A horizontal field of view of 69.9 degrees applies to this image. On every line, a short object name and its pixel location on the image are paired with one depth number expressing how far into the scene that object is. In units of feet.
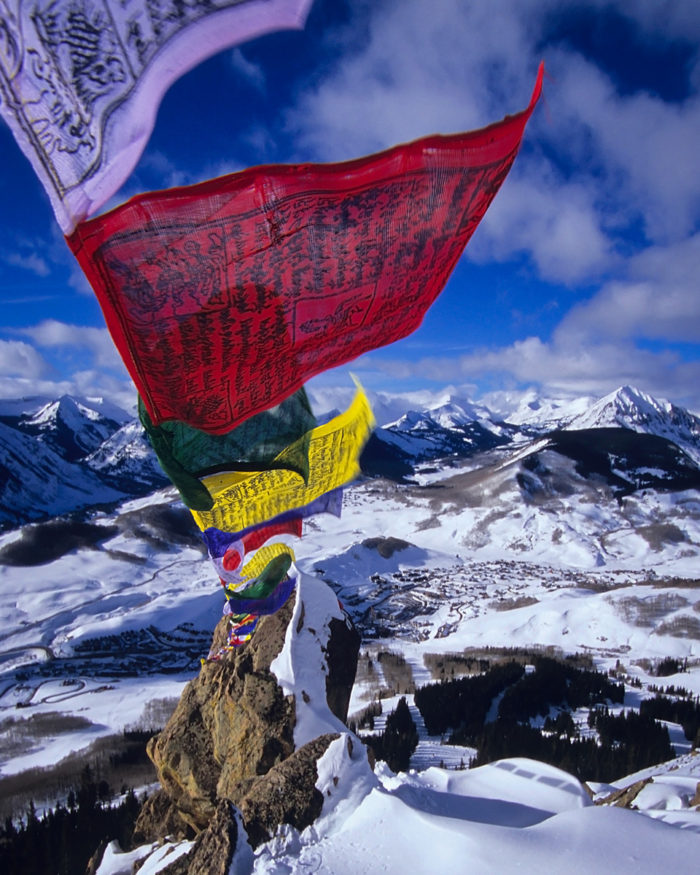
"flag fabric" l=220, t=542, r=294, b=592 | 18.71
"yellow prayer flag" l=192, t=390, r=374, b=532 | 15.24
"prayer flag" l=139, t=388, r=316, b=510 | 11.06
